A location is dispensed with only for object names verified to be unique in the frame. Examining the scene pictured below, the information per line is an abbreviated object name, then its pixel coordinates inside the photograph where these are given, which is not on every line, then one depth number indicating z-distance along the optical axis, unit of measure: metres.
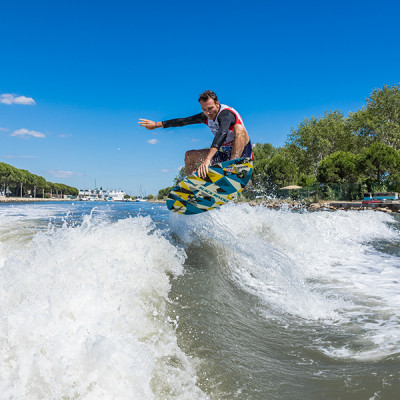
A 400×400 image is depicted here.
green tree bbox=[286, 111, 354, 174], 58.72
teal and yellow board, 6.32
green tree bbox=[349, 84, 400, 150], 50.31
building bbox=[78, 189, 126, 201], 164.54
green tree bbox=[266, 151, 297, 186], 59.28
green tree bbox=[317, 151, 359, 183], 43.06
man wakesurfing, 5.91
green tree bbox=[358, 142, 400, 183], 38.44
